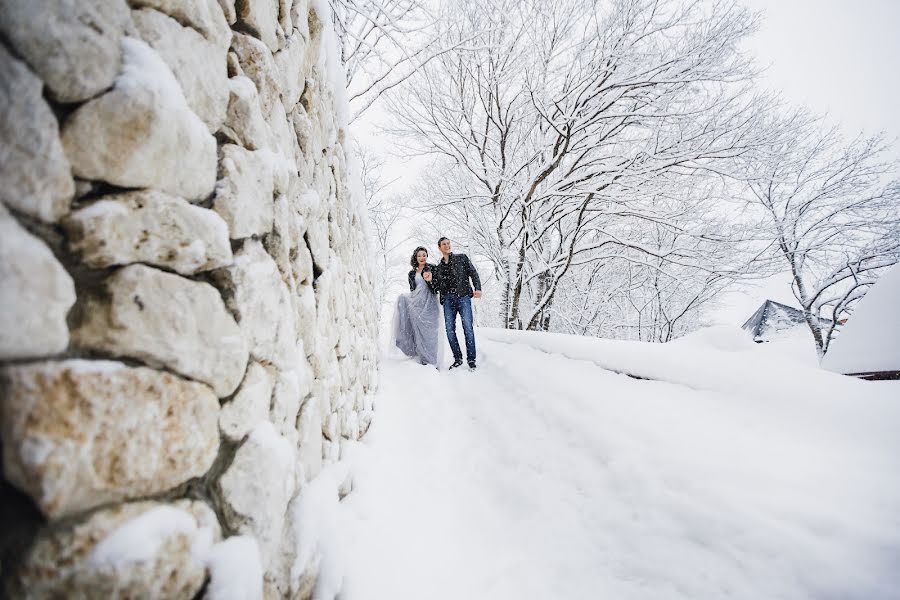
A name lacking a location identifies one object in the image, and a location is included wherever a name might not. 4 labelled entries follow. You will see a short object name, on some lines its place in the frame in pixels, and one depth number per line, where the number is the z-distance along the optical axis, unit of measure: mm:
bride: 4117
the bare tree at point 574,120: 4723
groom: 3834
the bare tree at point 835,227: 7742
